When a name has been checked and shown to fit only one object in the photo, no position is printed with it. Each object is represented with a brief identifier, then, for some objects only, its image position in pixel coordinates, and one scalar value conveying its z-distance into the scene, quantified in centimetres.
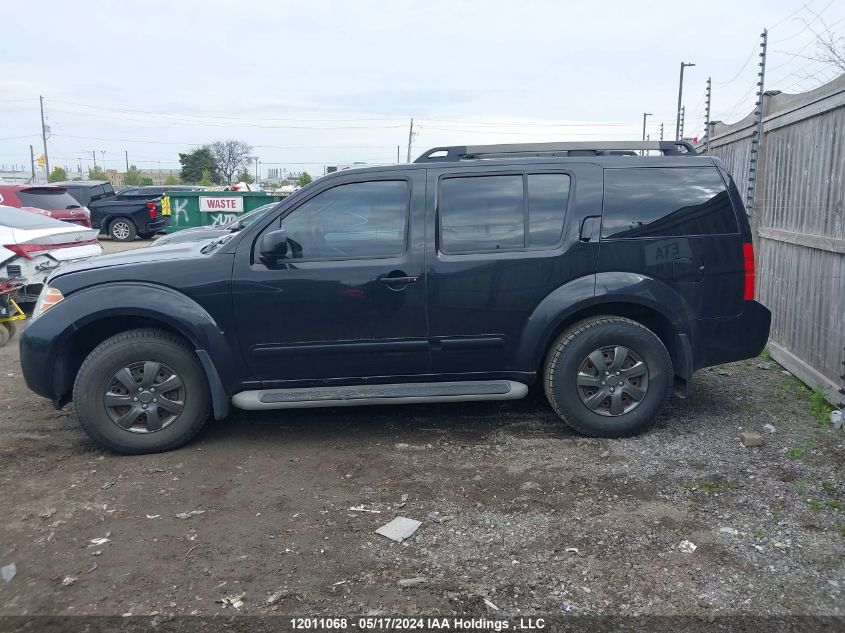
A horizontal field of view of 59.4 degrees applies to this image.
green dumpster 1834
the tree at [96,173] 9044
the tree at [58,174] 7934
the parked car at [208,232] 1036
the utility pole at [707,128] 1022
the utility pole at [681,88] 3708
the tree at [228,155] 7425
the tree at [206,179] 6455
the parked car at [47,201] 1507
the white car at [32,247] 900
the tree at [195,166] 7112
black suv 478
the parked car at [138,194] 2261
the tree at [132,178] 7994
